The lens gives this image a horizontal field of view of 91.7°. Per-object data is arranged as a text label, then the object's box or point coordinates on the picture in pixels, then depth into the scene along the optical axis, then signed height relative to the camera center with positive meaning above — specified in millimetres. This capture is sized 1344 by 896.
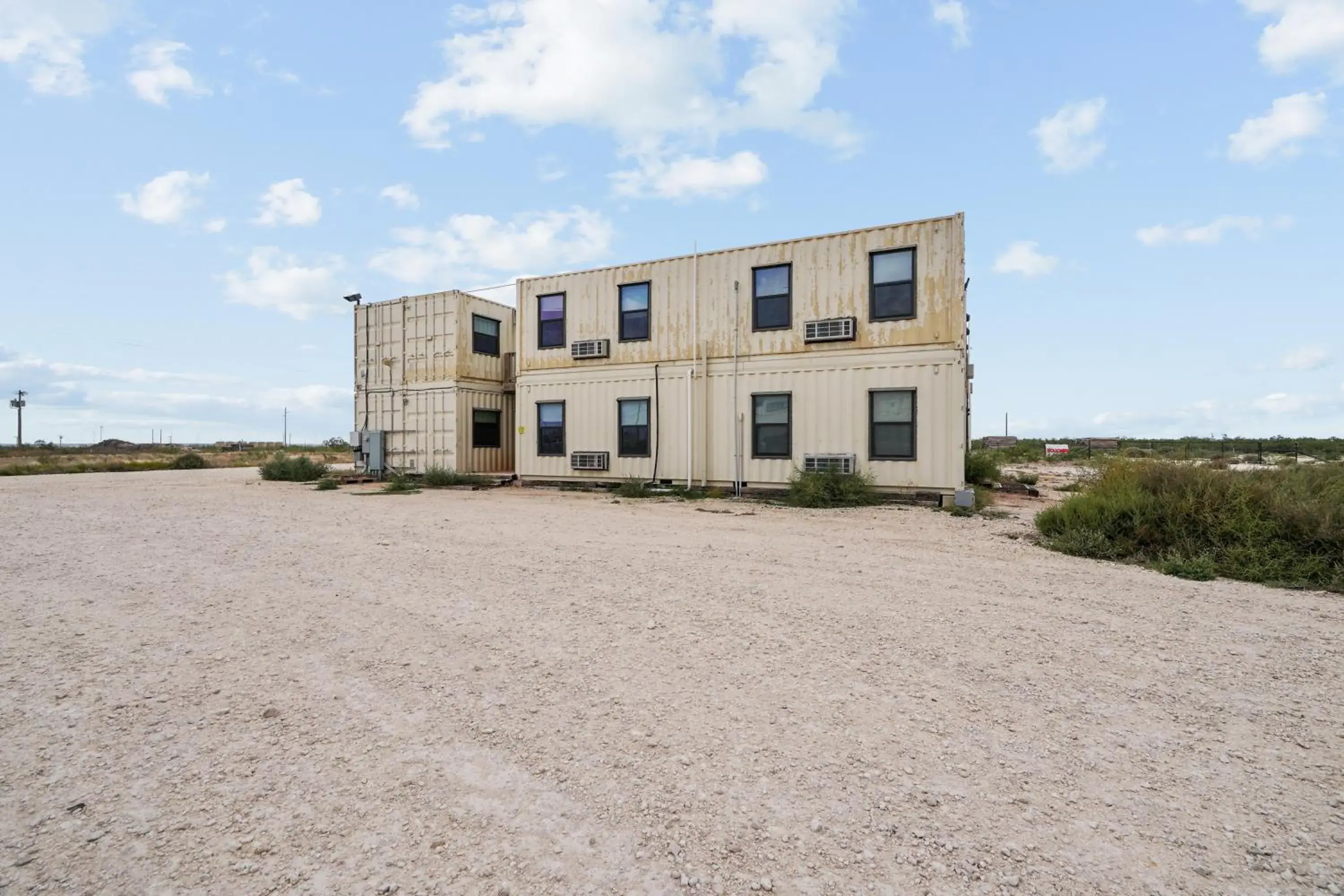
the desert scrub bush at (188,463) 29406 -552
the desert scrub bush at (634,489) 14133 -844
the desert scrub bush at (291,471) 20453 -643
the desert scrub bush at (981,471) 16094 -501
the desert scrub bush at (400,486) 15773 -894
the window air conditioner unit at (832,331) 12836 +2408
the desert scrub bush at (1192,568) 6219 -1138
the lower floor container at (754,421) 12305 +659
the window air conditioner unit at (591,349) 15672 +2491
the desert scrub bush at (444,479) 17328 -756
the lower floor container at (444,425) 18625 +762
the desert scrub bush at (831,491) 12164 -757
